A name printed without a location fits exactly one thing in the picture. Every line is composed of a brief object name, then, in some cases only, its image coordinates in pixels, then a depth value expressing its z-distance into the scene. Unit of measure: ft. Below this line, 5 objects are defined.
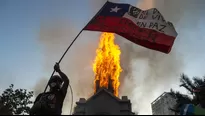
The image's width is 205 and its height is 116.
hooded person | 12.65
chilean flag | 21.47
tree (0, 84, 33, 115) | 55.13
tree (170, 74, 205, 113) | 39.68
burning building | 48.49
